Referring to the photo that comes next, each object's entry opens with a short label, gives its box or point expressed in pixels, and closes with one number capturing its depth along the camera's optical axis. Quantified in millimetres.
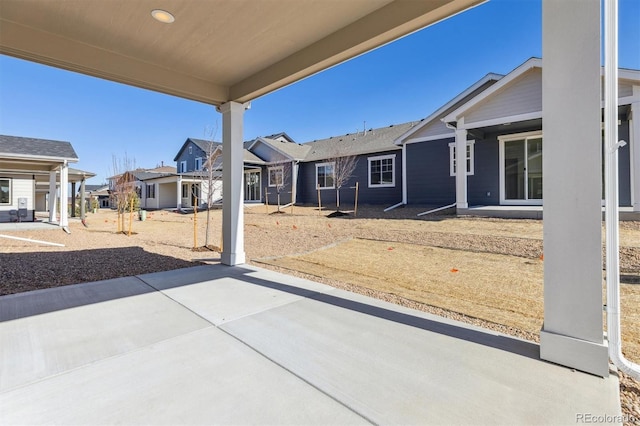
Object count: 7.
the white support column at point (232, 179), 5617
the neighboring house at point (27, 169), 12098
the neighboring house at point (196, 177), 20797
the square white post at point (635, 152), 7828
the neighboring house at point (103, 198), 44144
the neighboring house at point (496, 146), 8766
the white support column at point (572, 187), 2105
